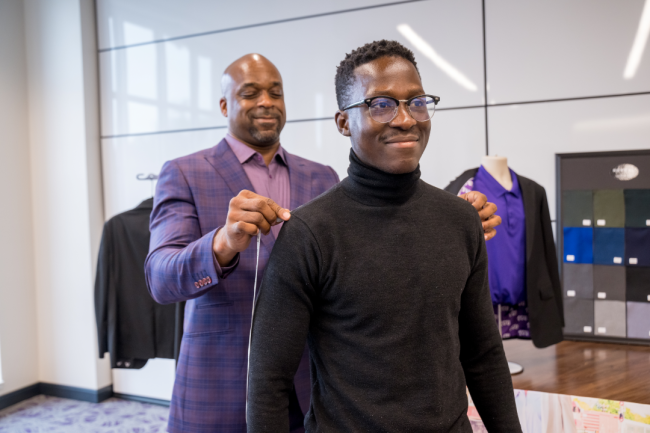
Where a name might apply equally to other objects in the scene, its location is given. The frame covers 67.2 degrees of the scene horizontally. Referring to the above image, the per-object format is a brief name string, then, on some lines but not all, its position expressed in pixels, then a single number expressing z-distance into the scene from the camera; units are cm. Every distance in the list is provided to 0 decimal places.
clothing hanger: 342
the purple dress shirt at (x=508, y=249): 212
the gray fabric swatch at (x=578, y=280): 247
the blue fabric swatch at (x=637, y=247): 237
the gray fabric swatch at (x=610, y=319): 240
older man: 133
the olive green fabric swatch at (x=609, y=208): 242
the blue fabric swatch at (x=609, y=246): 242
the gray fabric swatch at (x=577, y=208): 248
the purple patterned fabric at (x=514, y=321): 220
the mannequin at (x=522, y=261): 212
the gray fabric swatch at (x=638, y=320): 235
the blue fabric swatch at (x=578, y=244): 247
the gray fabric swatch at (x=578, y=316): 245
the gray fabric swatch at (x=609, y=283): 242
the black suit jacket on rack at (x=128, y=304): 282
